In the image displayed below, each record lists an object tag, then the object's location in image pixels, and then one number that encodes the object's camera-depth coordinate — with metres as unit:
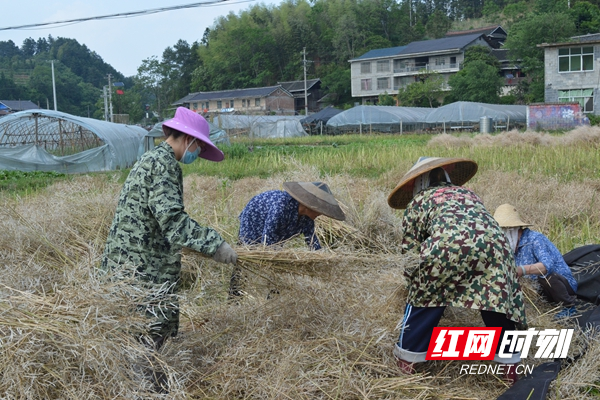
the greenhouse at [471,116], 27.98
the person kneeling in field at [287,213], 3.54
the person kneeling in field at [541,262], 3.51
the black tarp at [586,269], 3.65
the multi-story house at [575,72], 27.89
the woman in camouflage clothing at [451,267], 2.54
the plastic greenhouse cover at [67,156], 14.81
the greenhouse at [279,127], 31.81
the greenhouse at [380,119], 30.36
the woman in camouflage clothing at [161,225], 2.59
